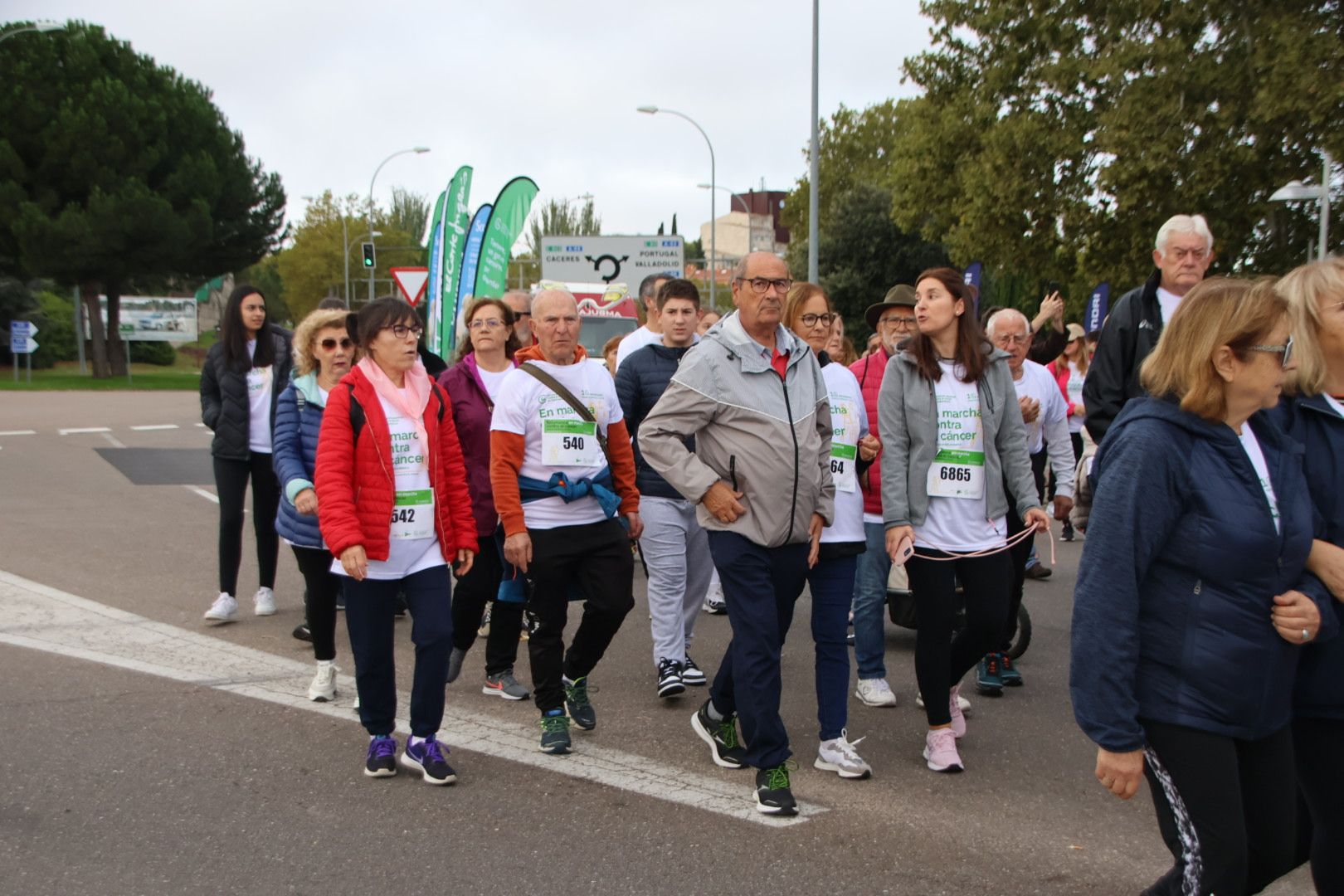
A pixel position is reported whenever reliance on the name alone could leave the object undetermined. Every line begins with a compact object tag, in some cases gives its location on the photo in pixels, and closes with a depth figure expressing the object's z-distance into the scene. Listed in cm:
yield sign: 2283
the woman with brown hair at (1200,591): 279
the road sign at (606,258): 2848
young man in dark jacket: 624
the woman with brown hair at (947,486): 509
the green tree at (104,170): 4384
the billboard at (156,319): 5478
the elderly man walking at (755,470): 466
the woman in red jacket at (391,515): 485
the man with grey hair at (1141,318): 516
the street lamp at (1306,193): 2112
